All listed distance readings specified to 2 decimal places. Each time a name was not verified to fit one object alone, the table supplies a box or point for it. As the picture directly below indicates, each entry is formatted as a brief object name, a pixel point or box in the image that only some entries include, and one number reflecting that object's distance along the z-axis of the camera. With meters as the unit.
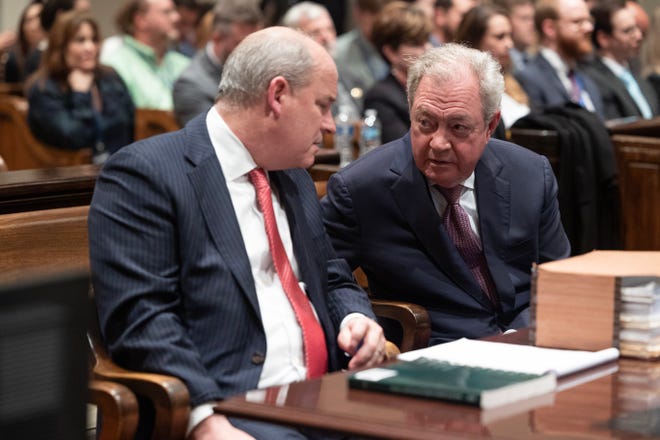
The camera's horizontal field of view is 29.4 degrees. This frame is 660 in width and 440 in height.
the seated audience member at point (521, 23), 9.73
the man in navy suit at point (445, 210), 2.99
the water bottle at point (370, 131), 5.85
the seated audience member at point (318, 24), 7.76
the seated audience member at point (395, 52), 5.94
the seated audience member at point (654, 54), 9.00
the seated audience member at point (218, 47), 6.68
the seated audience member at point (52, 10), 8.91
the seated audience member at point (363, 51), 8.92
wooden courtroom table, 1.79
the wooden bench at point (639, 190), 5.53
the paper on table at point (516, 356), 2.16
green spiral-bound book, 1.90
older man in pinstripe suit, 2.39
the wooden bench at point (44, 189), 3.02
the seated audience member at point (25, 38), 10.02
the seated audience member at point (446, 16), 9.80
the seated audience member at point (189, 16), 11.14
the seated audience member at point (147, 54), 8.30
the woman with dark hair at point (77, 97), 7.07
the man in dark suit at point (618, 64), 7.84
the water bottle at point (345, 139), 5.75
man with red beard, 7.38
